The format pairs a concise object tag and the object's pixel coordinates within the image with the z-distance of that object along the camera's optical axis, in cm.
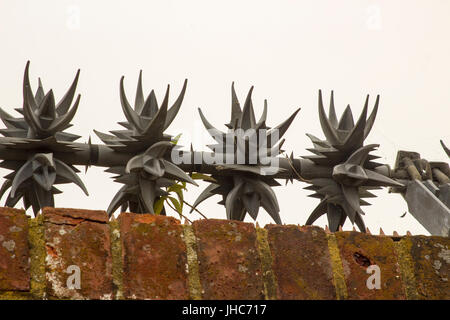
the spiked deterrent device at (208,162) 325
